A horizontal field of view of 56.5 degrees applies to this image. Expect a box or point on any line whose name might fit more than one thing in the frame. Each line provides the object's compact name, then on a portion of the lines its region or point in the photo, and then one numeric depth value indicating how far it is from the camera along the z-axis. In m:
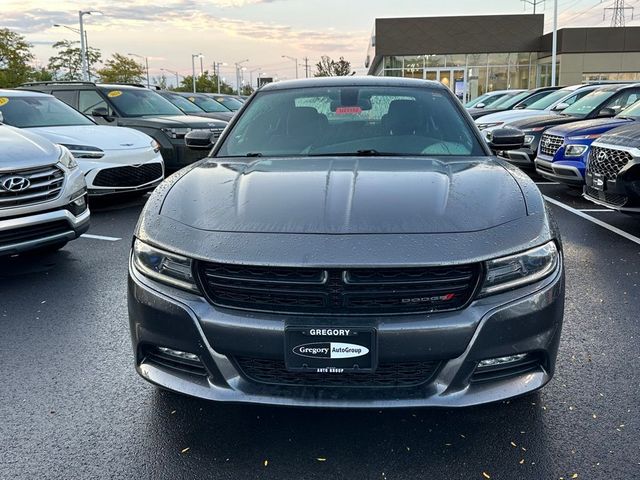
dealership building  40.25
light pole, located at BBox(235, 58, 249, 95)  93.12
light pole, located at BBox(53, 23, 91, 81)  47.11
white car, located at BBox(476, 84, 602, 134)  11.73
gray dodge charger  2.21
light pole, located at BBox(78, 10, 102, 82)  41.91
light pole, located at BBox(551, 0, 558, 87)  34.74
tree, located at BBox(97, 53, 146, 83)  53.97
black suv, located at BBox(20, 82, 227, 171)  10.07
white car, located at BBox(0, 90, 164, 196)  7.61
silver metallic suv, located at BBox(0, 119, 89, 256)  4.65
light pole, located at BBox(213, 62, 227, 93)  95.72
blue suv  7.89
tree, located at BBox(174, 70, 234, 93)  76.81
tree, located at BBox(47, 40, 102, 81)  47.31
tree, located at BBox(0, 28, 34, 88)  35.69
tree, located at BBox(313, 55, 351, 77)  68.12
